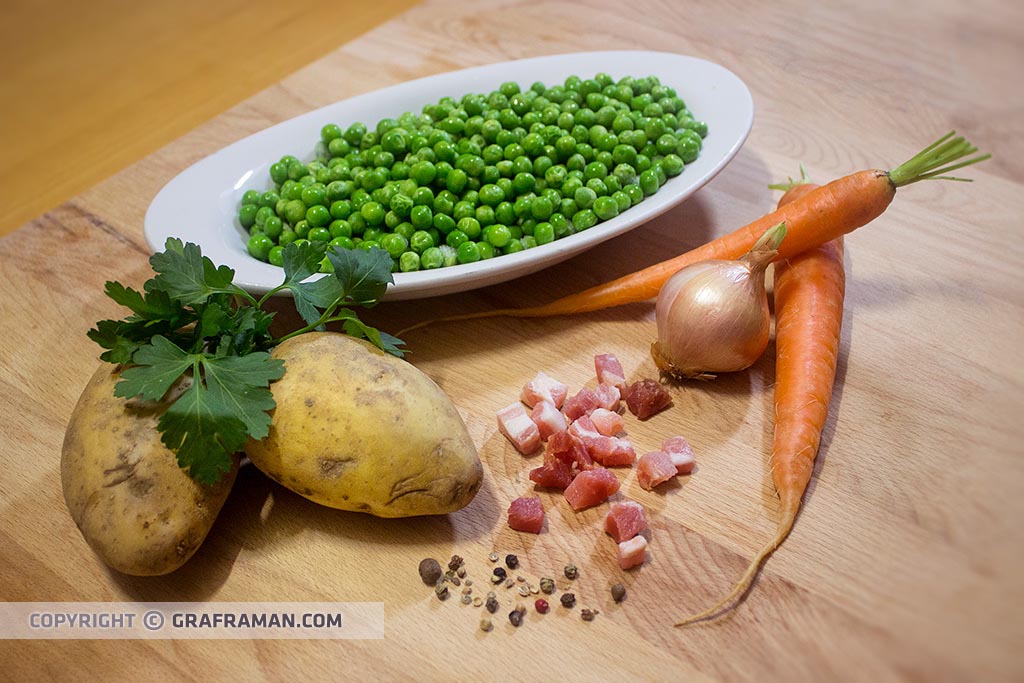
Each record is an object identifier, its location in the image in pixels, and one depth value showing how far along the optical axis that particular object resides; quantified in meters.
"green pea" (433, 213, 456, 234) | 0.48
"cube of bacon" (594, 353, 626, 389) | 0.46
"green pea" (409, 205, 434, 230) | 0.48
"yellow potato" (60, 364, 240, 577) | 0.38
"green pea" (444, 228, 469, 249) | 0.48
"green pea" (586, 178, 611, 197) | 0.50
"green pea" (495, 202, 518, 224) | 0.49
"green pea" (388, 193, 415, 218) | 0.49
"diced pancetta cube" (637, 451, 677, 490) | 0.42
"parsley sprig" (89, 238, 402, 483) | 0.38
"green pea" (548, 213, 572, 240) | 0.49
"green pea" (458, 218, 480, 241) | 0.48
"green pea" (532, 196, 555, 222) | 0.49
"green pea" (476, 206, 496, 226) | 0.49
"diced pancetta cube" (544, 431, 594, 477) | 0.42
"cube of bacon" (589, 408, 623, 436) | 0.44
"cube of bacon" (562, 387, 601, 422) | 0.45
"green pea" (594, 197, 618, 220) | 0.49
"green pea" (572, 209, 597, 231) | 0.49
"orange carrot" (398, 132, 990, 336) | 0.45
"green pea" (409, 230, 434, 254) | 0.48
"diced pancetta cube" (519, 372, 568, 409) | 0.45
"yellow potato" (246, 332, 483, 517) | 0.39
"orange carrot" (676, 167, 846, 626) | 0.41
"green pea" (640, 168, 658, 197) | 0.50
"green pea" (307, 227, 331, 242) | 0.49
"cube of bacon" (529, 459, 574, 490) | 0.42
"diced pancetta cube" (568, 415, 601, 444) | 0.44
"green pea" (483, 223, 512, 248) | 0.48
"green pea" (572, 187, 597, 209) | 0.49
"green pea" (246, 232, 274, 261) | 0.49
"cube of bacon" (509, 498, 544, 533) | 0.41
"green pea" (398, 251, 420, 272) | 0.47
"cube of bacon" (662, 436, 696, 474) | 0.43
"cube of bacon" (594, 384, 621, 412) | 0.45
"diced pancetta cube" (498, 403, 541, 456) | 0.44
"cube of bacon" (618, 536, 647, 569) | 0.39
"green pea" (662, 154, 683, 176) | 0.51
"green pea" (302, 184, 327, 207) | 0.50
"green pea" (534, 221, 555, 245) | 0.48
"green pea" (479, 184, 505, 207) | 0.49
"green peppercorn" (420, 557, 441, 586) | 0.40
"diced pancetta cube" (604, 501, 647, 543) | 0.40
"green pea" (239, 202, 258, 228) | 0.51
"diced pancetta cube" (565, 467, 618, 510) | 0.41
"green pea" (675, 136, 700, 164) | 0.51
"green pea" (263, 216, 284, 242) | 0.50
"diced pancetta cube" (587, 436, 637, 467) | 0.43
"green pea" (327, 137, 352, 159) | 0.54
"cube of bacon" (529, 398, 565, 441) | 0.44
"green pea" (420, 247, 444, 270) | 0.48
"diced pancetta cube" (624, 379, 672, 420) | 0.45
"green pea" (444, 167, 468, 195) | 0.49
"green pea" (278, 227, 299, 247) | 0.50
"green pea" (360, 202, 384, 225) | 0.49
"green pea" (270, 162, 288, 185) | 0.53
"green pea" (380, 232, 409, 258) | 0.47
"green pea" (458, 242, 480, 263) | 0.48
